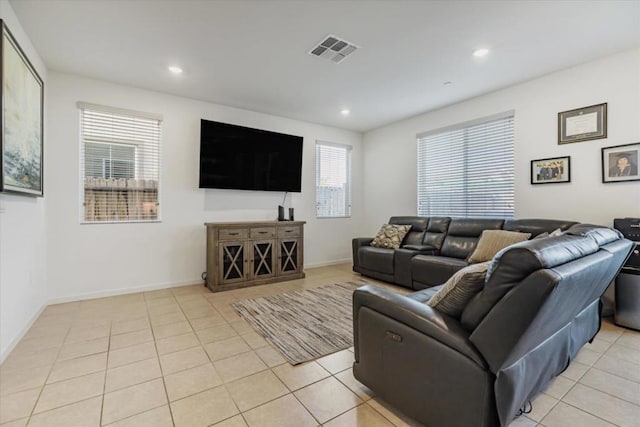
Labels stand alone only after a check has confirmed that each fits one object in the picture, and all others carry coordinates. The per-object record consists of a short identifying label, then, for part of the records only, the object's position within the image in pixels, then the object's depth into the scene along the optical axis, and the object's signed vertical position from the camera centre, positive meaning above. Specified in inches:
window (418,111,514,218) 153.7 +26.2
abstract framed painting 82.0 +30.2
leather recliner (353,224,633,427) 43.4 -22.8
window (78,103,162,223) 140.0 +24.9
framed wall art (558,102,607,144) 120.5 +39.4
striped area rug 92.4 -42.5
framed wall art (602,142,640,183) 112.3 +20.7
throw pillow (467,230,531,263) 128.2 -13.1
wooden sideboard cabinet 153.6 -23.1
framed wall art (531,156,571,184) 130.6 +20.5
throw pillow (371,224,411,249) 175.0 -14.6
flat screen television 164.4 +34.1
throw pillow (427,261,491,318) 53.4 -14.8
